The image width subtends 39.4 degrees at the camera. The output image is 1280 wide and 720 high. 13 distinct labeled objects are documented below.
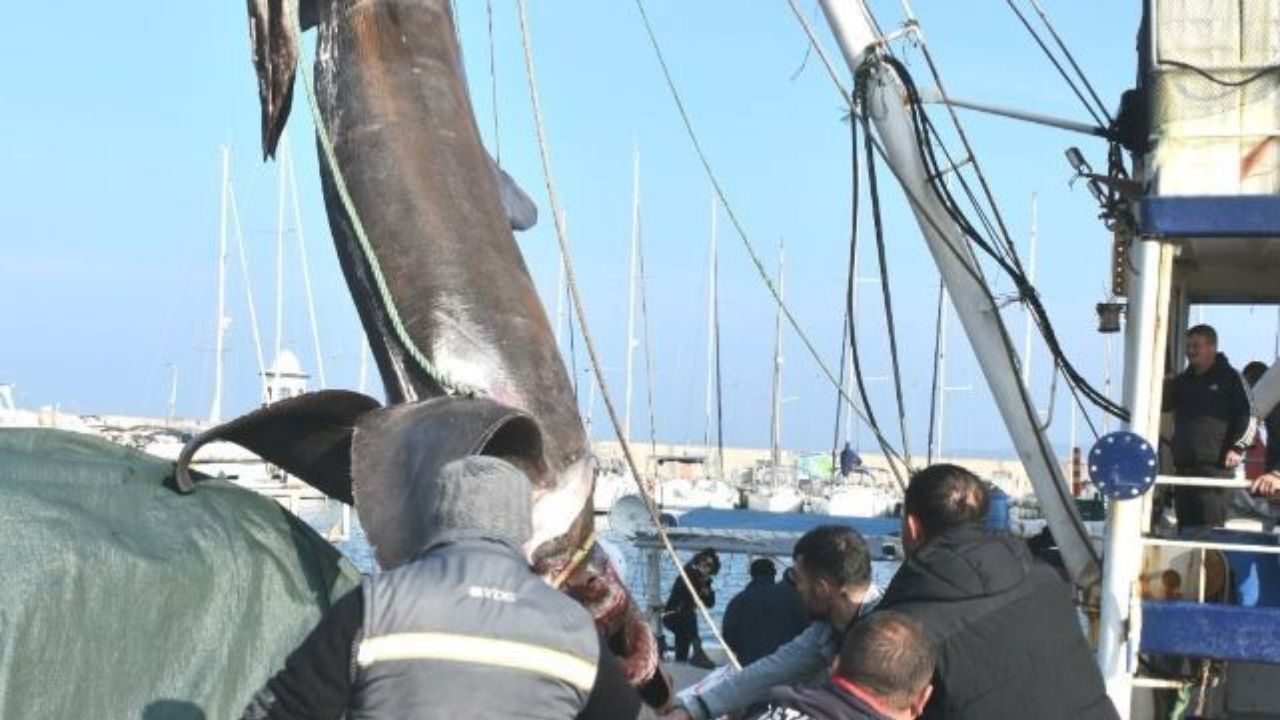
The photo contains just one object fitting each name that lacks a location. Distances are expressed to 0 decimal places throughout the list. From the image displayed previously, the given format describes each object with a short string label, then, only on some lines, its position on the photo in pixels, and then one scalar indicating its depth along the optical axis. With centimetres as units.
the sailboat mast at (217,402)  4797
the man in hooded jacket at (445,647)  338
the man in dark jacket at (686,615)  1466
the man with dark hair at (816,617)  501
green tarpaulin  457
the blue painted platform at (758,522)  2036
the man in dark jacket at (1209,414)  862
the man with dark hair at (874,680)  371
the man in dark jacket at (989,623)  454
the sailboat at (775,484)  4553
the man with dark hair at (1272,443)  905
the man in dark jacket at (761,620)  976
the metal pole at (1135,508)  723
